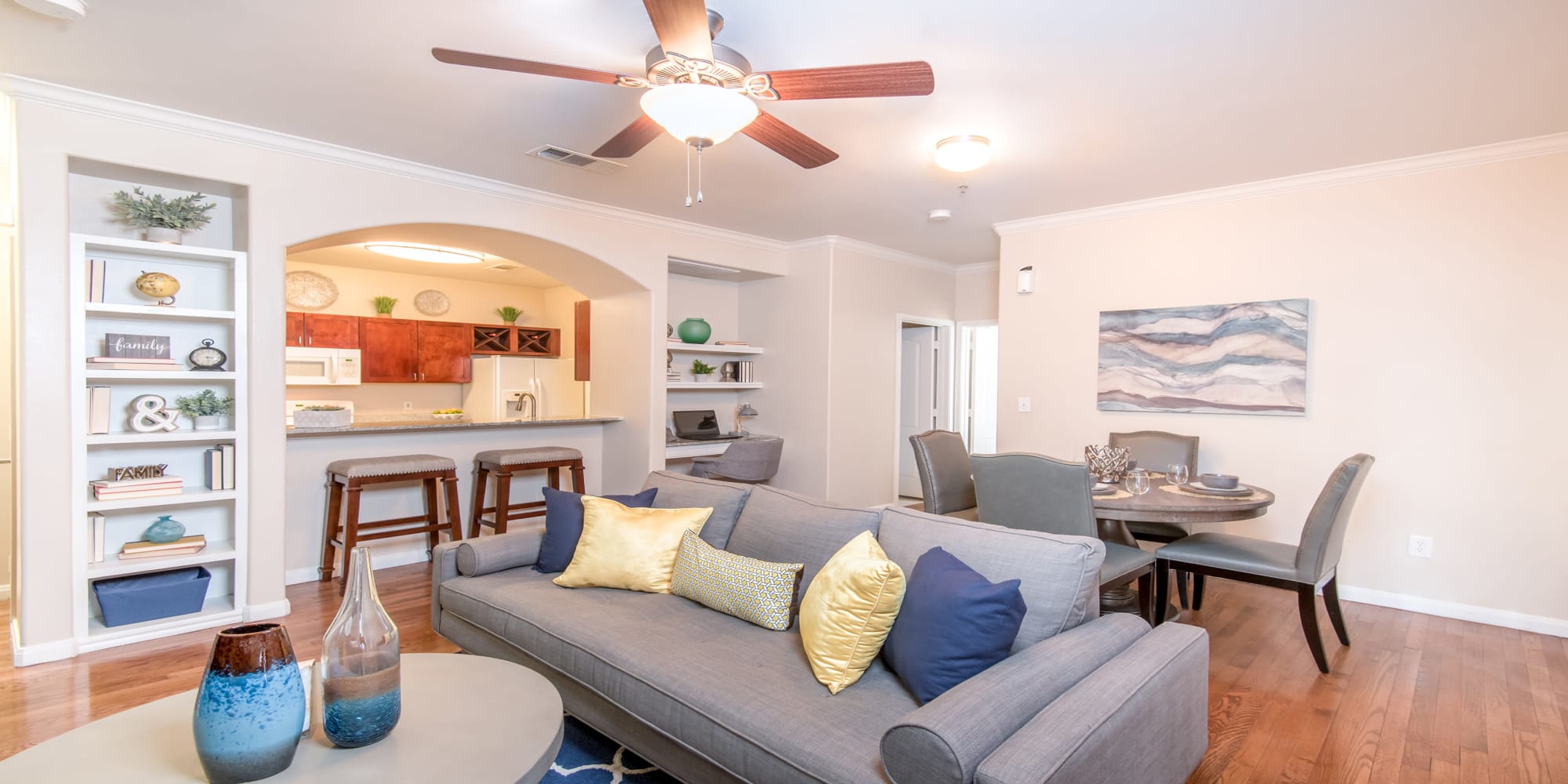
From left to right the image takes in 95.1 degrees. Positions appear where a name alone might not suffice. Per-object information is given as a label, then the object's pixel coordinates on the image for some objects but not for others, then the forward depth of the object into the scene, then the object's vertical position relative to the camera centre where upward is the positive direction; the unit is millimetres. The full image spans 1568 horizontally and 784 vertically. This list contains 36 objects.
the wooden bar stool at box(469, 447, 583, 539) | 4508 -588
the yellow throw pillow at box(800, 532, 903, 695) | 1828 -611
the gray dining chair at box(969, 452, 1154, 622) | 2904 -477
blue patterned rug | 2158 -1196
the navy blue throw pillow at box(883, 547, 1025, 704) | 1686 -584
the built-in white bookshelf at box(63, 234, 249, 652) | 3104 -264
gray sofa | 1367 -763
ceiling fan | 2059 +929
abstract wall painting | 4094 +191
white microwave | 6465 +86
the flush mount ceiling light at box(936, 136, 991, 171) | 3357 +1105
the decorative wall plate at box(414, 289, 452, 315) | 7469 +793
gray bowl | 3220 -414
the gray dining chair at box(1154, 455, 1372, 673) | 2896 -718
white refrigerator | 6801 -86
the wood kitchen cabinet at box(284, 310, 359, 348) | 6574 +430
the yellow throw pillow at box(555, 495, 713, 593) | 2590 -615
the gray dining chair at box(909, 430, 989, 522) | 3879 -486
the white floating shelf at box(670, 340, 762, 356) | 5527 +269
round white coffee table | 1420 -785
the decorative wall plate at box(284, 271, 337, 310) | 6684 +808
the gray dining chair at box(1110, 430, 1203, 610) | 4168 -352
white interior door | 7031 -58
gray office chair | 4941 -564
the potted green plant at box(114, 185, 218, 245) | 3234 +733
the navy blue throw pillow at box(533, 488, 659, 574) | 2822 -596
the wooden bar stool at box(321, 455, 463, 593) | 3910 -676
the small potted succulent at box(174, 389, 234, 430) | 3430 -161
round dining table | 2918 -482
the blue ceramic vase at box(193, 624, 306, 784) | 1325 -619
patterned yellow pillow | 2221 -652
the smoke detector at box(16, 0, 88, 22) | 2240 +1153
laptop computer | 5688 -350
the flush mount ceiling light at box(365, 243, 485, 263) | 5781 +1048
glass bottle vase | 1489 -613
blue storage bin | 3219 -1021
